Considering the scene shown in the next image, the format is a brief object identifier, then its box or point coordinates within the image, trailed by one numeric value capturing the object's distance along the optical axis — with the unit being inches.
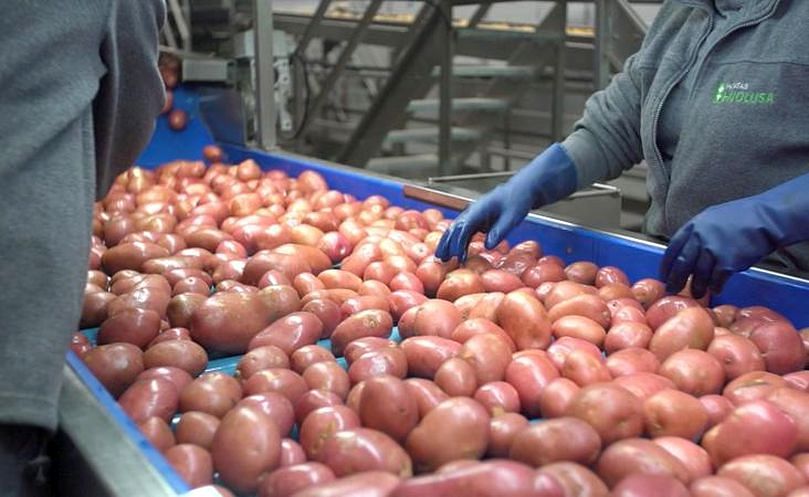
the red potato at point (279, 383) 42.1
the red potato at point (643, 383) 40.3
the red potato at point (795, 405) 37.5
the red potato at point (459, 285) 59.2
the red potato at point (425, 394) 38.5
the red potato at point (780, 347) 46.4
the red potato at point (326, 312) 53.7
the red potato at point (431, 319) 50.7
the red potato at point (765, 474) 32.9
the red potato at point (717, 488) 31.3
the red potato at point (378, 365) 44.0
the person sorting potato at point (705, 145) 52.4
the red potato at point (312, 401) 40.1
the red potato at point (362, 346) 47.3
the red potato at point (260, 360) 45.3
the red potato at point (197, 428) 37.9
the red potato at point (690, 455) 34.7
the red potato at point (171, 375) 43.8
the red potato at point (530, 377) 42.1
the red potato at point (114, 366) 44.6
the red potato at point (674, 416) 37.8
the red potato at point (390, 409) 36.7
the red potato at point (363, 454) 33.2
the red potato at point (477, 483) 26.6
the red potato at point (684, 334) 46.9
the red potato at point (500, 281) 59.7
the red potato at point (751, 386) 41.0
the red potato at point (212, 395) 40.8
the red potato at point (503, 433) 36.3
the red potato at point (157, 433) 37.2
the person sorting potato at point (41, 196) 32.3
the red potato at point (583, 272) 61.6
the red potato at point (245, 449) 35.1
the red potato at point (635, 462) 32.5
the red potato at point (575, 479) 30.0
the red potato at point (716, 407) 39.4
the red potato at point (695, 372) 42.7
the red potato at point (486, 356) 43.5
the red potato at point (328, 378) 42.8
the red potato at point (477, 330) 48.6
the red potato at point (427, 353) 45.6
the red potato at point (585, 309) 52.2
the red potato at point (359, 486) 28.1
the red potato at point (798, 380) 43.1
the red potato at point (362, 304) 55.4
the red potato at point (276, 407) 38.4
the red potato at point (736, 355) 45.0
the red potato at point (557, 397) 39.6
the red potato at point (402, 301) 57.0
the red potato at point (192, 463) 34.6
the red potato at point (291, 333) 49.0
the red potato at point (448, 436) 34.8
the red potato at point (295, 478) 32.5
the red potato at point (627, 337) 48.5
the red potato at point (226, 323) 50.8
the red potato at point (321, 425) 36.6
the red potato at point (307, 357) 46.4
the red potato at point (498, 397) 40.4
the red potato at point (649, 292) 56.6
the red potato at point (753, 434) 35.5
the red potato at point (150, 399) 40.4
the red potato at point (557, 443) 32.9
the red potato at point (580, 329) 49.9
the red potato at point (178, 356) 46.9
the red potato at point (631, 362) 43.8
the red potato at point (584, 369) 42.3
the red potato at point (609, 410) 36.1
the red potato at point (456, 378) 41.1
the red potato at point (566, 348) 45.6
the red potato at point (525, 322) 49.2
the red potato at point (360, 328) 51.1
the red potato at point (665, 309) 51.8
